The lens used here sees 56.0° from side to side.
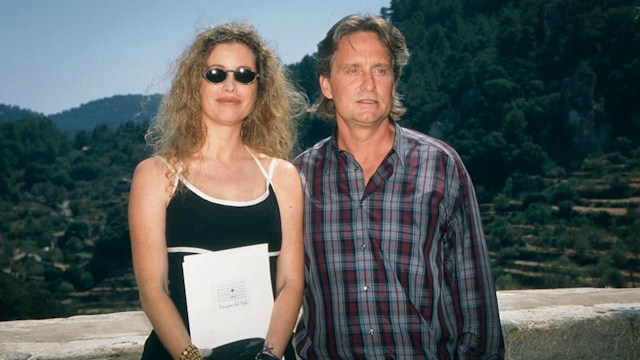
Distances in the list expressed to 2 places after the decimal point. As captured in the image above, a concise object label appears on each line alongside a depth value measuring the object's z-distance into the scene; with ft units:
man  5.88
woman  5.28
